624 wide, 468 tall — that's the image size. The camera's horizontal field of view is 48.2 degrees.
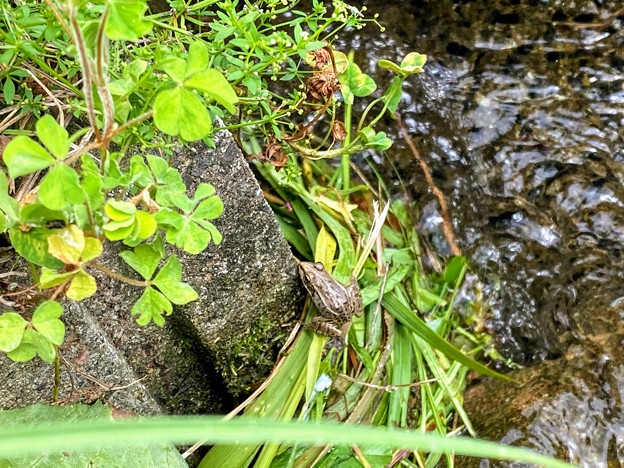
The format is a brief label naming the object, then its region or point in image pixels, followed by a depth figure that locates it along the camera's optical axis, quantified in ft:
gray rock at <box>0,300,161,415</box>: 1.07
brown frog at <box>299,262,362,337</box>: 1.38
